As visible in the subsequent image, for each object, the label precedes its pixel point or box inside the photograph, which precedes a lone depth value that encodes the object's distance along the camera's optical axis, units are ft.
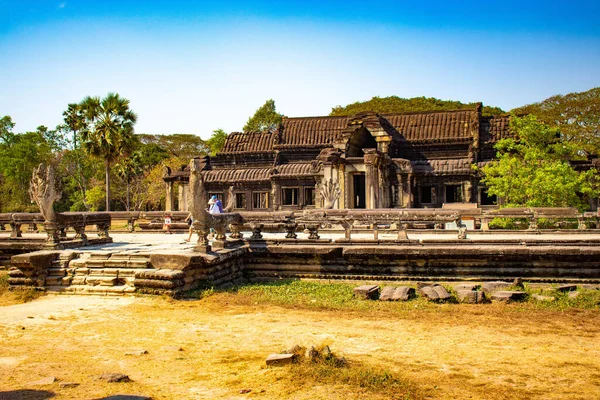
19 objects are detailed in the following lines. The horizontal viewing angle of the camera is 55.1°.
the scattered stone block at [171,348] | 22.44
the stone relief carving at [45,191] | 41.37
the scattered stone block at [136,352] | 21.72
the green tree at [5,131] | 189.06
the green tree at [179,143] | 214.90
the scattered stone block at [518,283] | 34.68
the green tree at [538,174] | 72.13
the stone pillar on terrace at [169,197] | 113.70
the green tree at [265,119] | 191.11
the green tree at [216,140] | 183.52
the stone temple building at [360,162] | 98.73
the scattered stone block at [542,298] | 30.75
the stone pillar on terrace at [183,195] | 115.55
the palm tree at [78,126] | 125.70
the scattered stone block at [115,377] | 18.44
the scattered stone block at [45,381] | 18.21
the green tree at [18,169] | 166.61
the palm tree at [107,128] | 121.29
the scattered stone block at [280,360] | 19.69
